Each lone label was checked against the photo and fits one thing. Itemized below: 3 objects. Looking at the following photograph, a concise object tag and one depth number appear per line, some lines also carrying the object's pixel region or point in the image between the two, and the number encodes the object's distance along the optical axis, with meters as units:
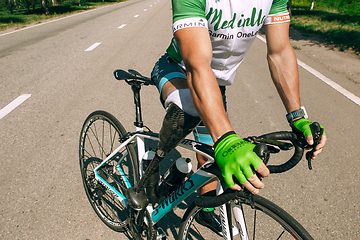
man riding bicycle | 0.94
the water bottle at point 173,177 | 1.63
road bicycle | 1.09
